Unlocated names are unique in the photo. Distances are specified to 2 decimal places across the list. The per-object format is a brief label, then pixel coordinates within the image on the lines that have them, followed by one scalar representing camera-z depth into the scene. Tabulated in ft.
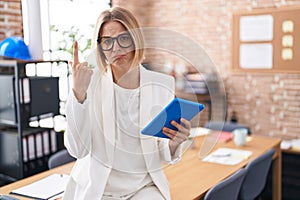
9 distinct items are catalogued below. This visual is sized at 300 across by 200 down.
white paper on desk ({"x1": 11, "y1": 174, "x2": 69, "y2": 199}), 5.70
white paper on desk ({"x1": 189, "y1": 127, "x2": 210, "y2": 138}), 9.80
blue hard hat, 8.77
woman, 4.36
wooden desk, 6.05
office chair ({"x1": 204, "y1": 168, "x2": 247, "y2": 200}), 5.52
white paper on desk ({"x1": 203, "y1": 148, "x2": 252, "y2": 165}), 7.64
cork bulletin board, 12.94
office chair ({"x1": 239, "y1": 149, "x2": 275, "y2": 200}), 6.93
